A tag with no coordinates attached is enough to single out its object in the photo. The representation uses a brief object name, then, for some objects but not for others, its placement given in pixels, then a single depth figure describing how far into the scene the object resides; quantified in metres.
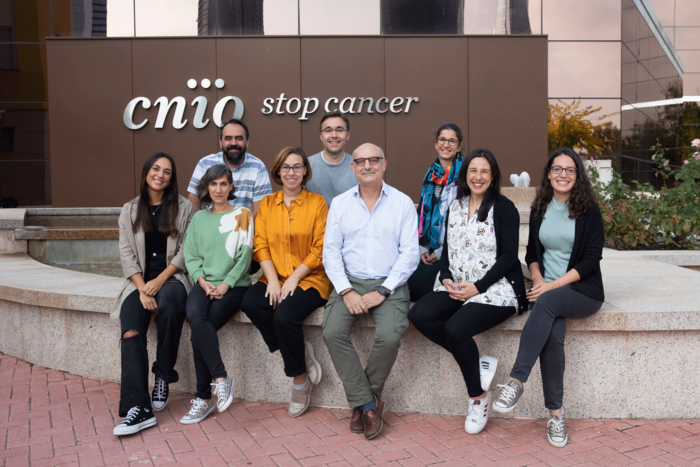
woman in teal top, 3.28
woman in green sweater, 3.61
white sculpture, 10.70
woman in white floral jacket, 3.38
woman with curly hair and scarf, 4.09
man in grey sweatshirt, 4.50
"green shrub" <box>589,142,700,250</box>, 7.21
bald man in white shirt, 3.44
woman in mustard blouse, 3.59
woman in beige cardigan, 3.53
